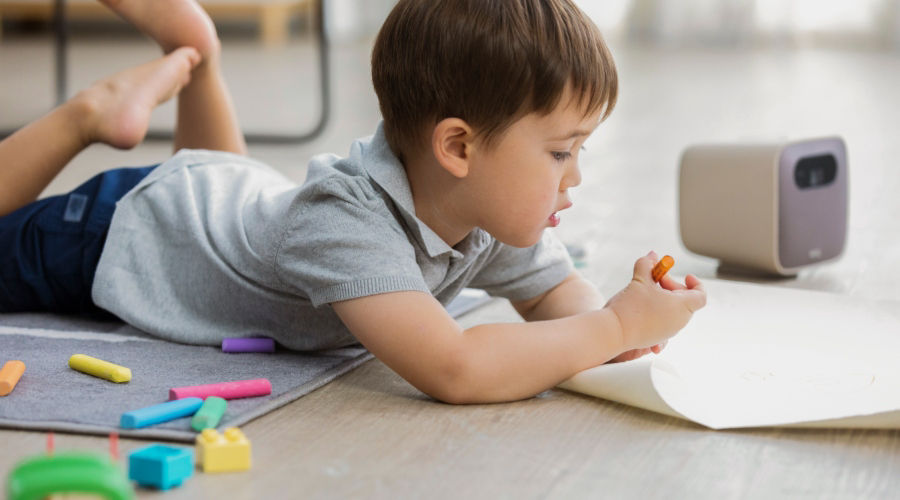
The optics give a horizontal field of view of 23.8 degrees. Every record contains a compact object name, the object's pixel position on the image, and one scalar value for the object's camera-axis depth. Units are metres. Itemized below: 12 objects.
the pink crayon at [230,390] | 1.54
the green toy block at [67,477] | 1.25
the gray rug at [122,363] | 1.50
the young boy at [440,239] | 1.54
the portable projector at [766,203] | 2.00
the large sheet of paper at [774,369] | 1.50
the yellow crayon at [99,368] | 1.59
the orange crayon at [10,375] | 1.54
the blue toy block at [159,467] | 1.38
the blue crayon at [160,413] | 1.48
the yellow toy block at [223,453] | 1.41
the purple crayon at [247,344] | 1.69
